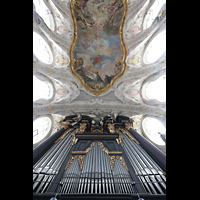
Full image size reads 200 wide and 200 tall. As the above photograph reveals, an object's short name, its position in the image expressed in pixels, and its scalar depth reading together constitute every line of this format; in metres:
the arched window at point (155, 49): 9.74
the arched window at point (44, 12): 9.03
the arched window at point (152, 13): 9.47
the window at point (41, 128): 10.59
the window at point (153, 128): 10.52
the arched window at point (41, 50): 9.57
